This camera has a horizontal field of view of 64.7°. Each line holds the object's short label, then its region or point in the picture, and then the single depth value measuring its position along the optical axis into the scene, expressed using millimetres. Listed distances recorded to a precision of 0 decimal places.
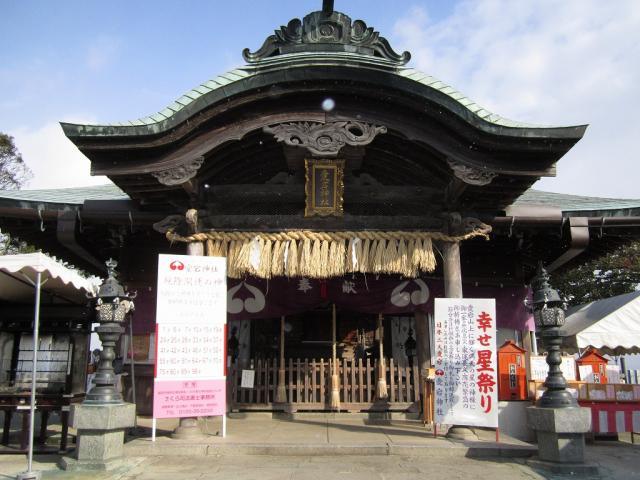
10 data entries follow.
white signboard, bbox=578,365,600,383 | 10766
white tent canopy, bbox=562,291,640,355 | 14062
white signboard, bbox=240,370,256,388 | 10141
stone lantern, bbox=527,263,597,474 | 6414
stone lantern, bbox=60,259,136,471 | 6379
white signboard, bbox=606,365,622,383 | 11281
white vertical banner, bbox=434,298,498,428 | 7344
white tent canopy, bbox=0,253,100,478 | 6465
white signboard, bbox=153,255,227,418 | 7270
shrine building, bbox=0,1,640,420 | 7559
